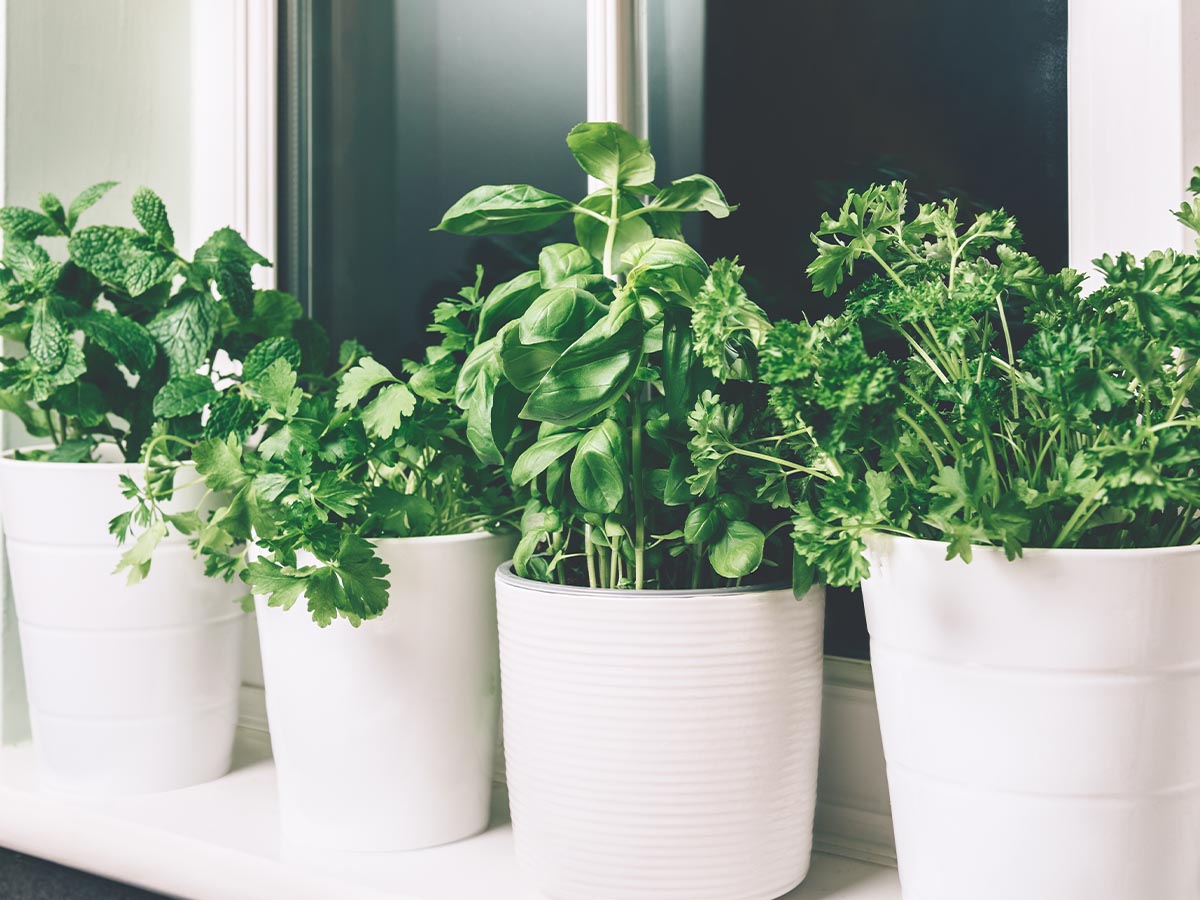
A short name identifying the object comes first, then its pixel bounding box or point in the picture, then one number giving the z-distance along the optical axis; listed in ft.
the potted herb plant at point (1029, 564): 1.62
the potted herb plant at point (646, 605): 1.98
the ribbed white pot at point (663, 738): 2.00
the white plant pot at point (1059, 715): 1.64
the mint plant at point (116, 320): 2.78
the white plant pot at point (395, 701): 2.39
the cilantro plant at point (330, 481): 2.23
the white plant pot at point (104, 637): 2.80
